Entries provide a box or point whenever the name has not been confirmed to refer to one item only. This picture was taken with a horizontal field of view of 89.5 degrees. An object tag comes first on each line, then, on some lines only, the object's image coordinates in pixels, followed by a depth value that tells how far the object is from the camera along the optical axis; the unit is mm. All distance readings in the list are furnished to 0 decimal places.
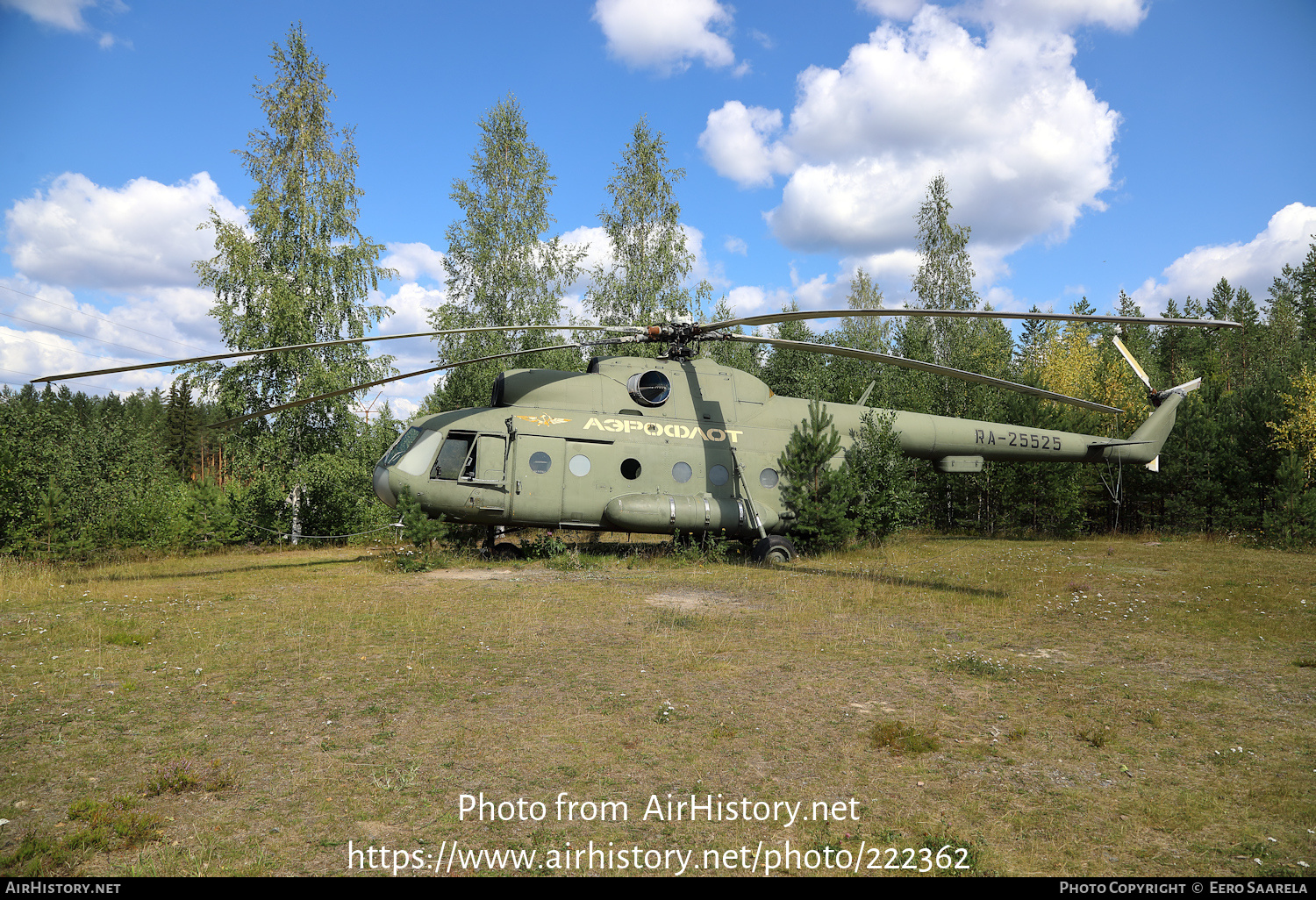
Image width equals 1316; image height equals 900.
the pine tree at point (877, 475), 17219
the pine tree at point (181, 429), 62969
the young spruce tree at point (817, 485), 16234
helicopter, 14648
